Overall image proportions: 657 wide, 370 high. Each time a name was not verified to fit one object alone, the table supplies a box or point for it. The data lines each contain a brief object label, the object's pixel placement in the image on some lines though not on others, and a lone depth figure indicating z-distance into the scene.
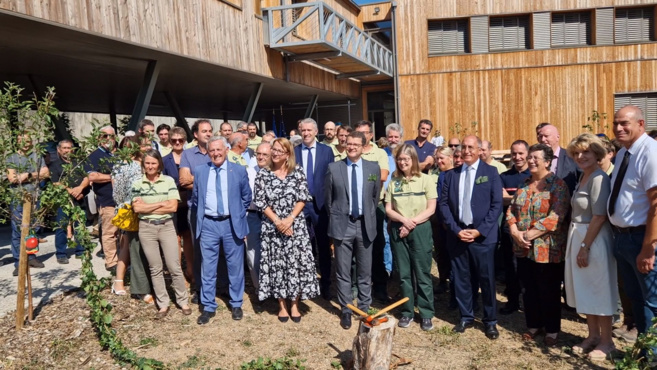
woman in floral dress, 4.83
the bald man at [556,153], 4.92
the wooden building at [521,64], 16.20
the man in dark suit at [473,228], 4.48
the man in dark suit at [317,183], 5.41
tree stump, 3.67
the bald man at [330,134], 6.94
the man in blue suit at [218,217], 4.91
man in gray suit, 4.81
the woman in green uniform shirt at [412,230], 4.69
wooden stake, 4.46
